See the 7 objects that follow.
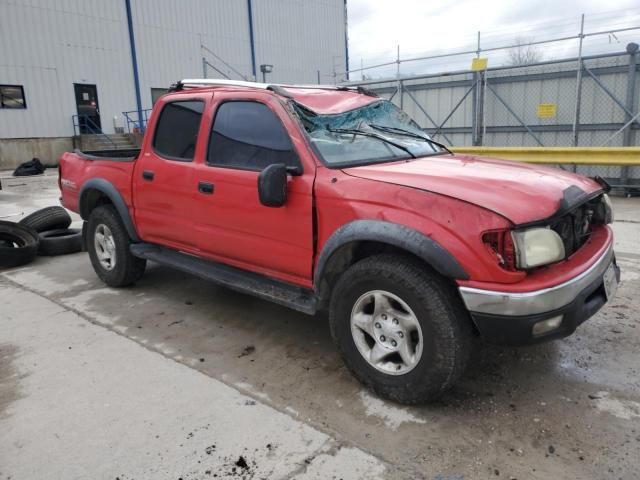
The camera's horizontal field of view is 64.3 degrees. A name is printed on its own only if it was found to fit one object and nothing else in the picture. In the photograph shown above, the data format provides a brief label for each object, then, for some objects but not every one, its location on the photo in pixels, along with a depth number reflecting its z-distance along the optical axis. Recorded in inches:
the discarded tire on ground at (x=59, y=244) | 254.4
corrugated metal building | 756.0
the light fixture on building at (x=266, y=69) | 923.4
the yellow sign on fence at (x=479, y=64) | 457.1
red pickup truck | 100.0
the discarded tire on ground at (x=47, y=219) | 271.6
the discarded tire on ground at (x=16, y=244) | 233.5
